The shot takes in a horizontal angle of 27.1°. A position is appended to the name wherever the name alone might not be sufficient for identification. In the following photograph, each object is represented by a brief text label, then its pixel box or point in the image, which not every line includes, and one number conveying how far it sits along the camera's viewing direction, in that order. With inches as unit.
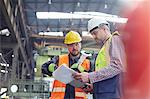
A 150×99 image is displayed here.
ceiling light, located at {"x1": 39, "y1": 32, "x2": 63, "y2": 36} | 702.5
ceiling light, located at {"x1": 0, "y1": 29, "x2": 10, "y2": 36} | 509.2
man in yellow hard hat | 148.0
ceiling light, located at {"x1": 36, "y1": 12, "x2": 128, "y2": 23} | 624.7
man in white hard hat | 91.7
